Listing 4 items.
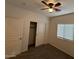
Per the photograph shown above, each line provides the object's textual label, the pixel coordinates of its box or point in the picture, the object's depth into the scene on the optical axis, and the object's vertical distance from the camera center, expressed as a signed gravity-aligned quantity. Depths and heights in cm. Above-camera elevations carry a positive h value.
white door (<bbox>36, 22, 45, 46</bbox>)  364 -40
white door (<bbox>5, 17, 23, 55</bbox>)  232 -32
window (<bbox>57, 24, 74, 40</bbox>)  269 -13
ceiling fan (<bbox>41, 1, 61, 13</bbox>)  170 +89
